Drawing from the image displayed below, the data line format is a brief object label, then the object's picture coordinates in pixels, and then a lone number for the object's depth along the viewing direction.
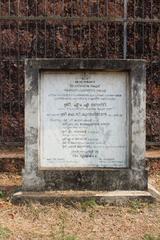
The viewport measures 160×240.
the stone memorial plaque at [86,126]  4.13
